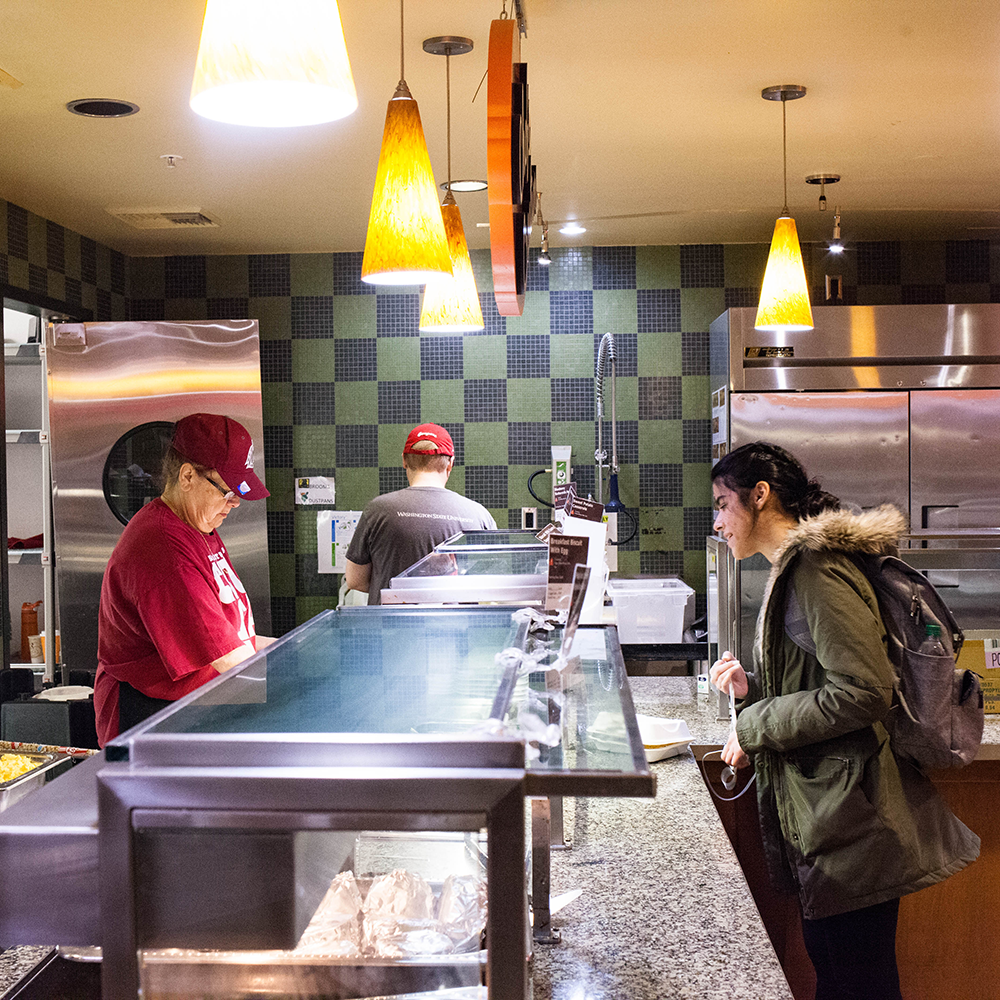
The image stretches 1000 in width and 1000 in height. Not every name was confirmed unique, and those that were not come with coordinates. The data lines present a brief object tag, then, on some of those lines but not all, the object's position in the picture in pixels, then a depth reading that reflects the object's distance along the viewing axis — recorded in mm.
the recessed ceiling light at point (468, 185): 4285
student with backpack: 2074
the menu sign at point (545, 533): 2995
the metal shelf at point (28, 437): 4906
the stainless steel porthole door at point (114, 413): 4801
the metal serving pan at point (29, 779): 2070
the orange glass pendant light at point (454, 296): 2711
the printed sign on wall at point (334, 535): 5703
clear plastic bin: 4824
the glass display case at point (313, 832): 1085
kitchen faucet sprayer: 5395
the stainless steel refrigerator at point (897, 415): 4859
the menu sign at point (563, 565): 1763
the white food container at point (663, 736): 2742
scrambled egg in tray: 2184
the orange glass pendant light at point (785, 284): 3238
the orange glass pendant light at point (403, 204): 1901
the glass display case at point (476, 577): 2410
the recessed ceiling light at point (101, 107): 3312
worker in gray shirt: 4020
